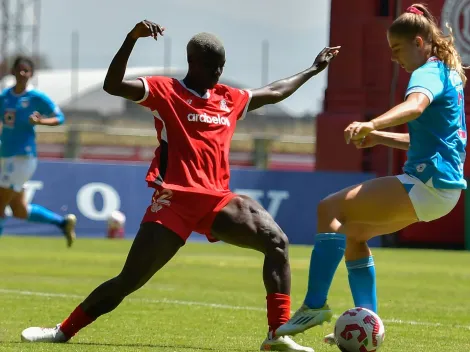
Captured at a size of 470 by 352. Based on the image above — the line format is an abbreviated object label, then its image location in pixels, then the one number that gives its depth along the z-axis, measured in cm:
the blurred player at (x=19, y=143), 3425
